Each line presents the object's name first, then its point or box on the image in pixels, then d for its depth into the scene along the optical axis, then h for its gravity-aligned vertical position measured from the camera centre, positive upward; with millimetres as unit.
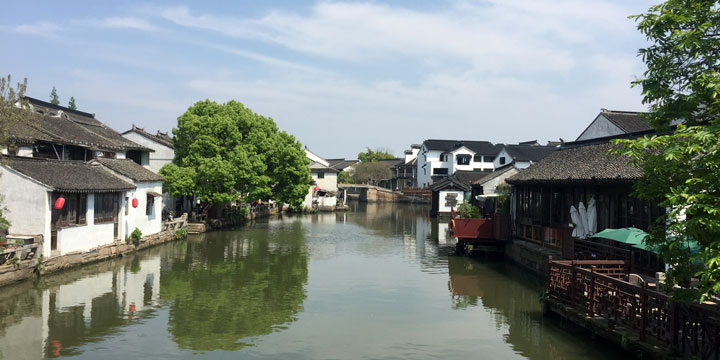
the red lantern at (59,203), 22172 -342
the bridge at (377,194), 92000 +807
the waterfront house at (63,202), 21906 -312
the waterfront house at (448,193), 59375 +734
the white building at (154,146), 44844 +4225
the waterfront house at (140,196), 29938 -2
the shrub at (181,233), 35716 -2510
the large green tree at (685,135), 8281 +1100
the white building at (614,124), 28859 +4402
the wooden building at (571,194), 19125 +324
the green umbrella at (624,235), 15989 -1037
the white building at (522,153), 71000 +6531
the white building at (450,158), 84250 +6764
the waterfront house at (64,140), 25078 +3013
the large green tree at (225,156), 38312 +3272
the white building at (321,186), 67312 +1717
